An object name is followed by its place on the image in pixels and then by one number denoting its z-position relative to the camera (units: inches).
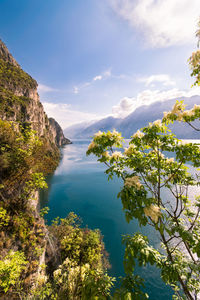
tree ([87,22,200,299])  111.6
